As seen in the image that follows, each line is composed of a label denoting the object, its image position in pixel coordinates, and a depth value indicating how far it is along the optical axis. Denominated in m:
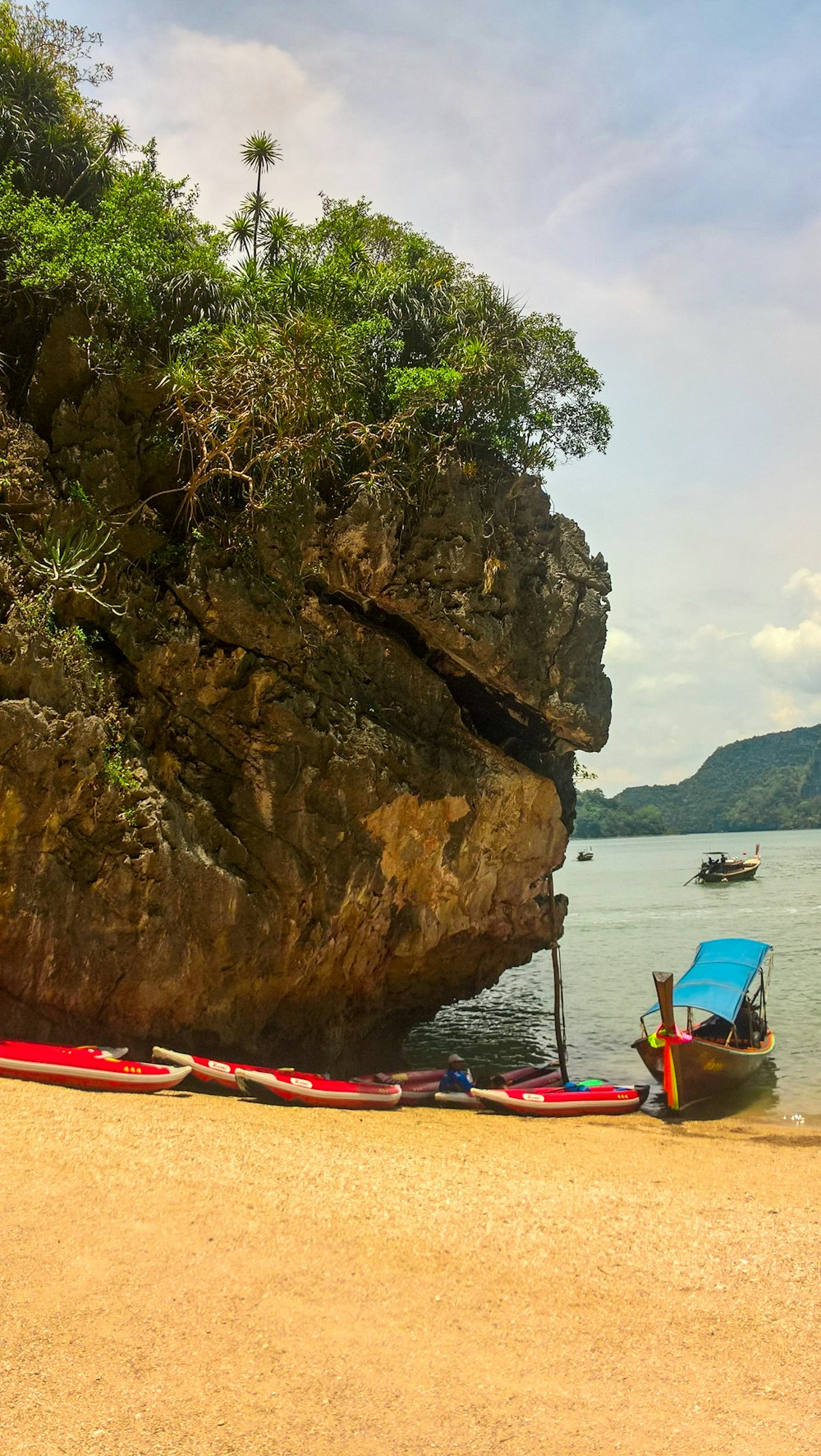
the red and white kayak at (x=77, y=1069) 11.02
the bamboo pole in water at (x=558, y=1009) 17.55
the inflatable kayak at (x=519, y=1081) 14.54
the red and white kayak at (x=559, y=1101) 14.25
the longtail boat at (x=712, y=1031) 15.32
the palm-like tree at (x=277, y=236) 17.69
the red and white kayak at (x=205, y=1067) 12.41
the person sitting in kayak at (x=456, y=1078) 14.73
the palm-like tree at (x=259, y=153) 18.64
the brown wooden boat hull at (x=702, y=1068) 15.28
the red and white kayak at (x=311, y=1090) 12.62
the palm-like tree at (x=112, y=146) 16.61
